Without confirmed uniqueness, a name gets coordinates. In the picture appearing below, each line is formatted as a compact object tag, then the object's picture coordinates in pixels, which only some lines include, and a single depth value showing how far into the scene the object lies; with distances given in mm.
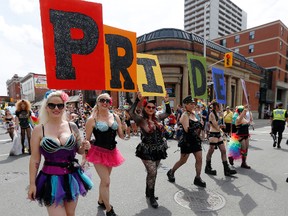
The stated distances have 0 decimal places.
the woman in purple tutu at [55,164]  1892
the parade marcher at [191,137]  3844
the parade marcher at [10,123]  9184
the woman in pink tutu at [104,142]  2709
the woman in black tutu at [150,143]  3170
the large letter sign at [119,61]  3594
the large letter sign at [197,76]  5598
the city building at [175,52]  18344
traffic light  13962
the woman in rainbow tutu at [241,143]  5062
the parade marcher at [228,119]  9125
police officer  7832
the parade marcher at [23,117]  6465
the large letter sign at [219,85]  6107
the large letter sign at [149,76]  4547
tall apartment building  71312
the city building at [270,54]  35938
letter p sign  2471
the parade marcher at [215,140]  4543
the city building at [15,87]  77062
